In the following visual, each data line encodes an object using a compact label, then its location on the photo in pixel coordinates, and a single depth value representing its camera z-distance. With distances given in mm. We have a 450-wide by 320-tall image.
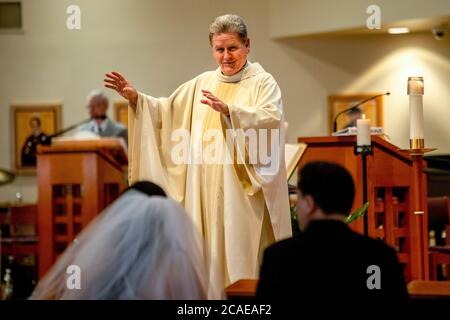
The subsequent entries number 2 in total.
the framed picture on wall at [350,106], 10672
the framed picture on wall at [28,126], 10961
